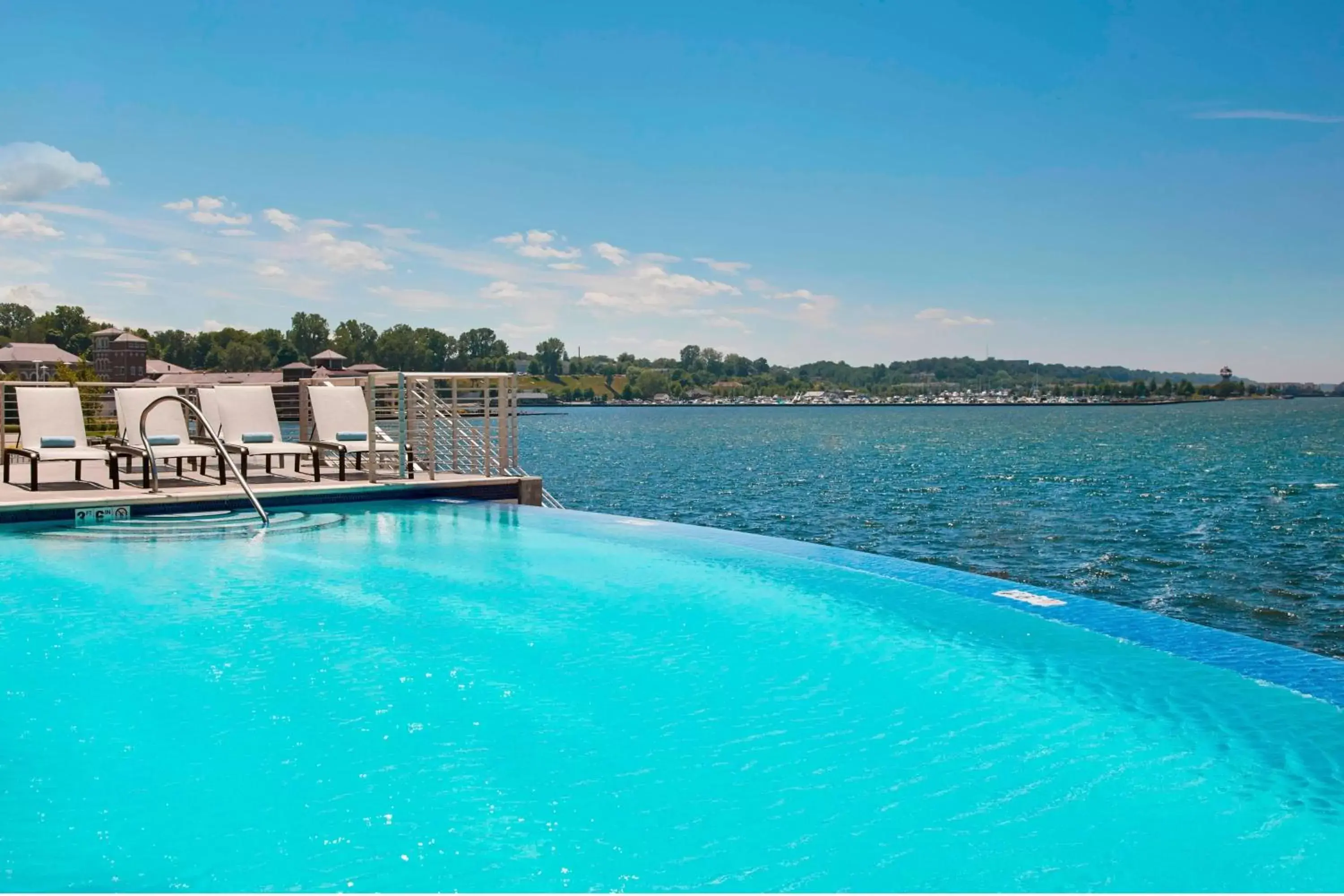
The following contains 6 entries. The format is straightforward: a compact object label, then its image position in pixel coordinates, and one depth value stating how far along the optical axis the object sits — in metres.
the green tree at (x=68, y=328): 125.12
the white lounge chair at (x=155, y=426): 10.63
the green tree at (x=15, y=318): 135.38
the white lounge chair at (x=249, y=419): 11.07
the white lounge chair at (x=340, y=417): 11.26
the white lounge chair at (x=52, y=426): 10.20
